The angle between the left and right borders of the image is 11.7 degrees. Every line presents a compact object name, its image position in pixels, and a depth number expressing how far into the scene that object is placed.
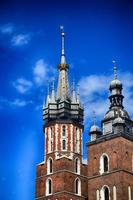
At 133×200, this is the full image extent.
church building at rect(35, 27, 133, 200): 74.69
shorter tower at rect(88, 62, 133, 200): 73.62
